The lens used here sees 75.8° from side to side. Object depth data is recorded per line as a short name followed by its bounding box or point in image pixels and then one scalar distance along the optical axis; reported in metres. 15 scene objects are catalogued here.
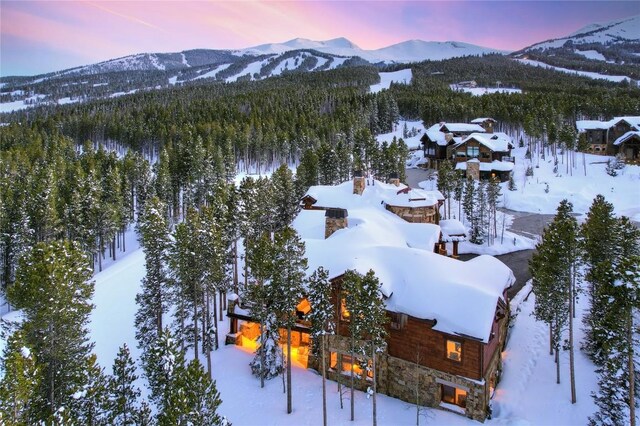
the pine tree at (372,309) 22.44
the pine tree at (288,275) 25.61
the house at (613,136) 80.19
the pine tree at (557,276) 24.08
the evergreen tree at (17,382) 14.35
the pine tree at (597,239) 27.67
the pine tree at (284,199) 53.94
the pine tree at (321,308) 24.30
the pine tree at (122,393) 18.52
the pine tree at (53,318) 20.78
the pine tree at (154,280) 30.34
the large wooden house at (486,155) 77.44
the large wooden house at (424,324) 24.31
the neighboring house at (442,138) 88.38
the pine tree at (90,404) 18.27
